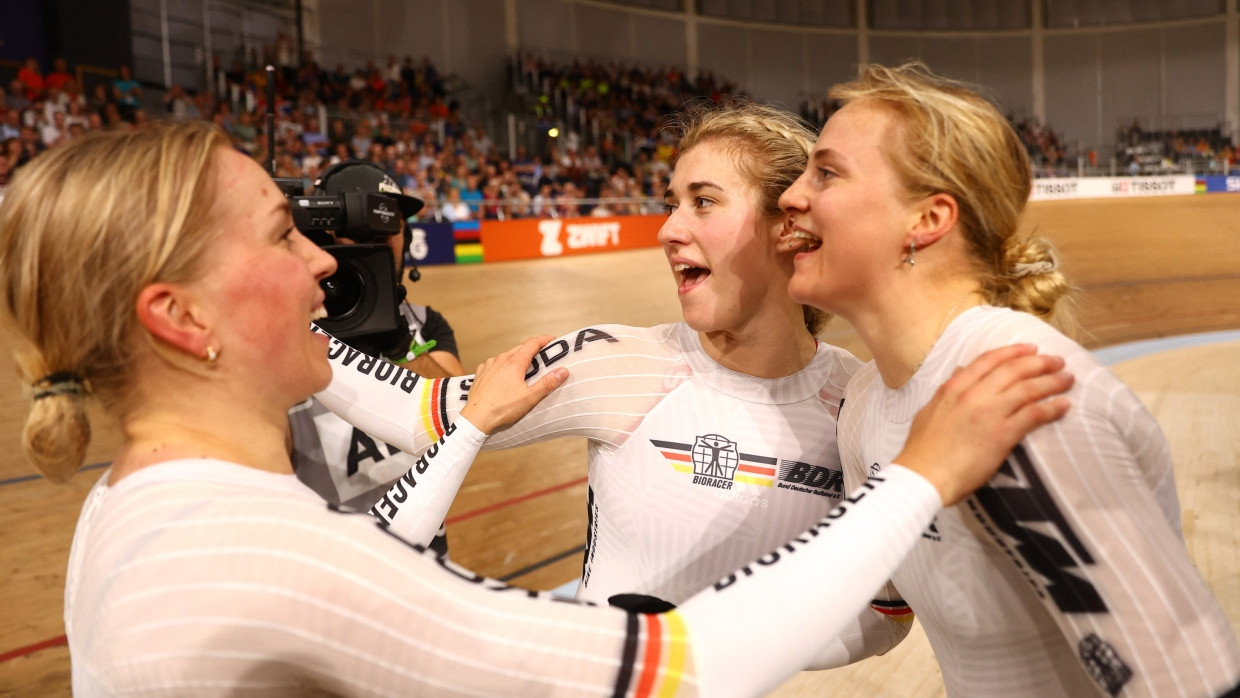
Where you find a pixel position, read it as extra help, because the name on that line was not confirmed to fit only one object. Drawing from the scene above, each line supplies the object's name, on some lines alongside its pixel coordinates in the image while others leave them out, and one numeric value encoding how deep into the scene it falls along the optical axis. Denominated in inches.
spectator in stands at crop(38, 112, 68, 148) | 383.2
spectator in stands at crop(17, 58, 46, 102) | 428.9
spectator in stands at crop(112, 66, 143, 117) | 446.3
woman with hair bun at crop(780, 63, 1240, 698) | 44.6
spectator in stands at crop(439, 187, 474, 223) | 497.7
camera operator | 92.8
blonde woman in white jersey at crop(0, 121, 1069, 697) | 35.7
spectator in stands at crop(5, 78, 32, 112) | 410.3
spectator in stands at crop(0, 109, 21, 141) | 366.2
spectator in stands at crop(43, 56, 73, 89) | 441.7
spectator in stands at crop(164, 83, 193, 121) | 476.7
